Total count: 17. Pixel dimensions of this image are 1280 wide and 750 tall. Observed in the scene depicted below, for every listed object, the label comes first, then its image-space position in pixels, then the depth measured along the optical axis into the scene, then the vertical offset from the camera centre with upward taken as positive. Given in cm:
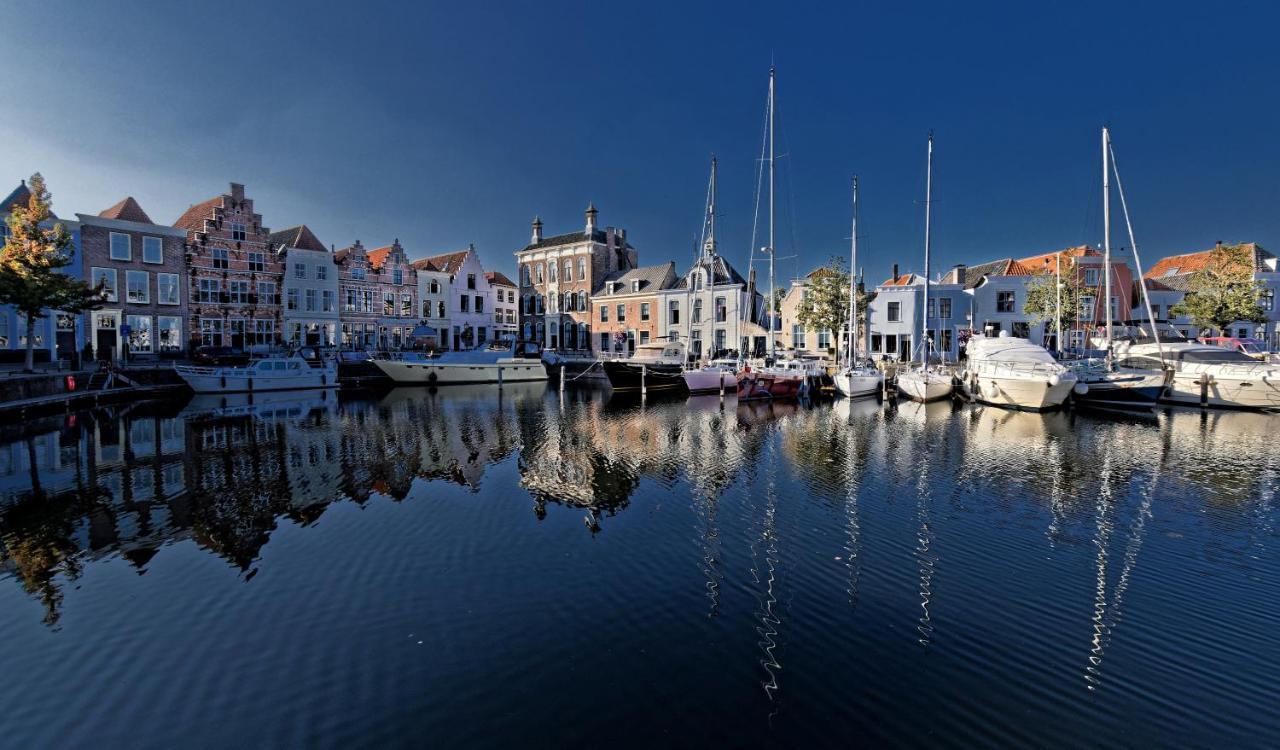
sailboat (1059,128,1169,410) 2933 -101
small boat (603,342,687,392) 4059 -74
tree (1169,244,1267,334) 4203 +487
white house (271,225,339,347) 5281 +661
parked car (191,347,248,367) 4081 +44
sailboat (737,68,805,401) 3525 -128
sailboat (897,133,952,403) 3409 -119
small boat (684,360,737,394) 3828 -114
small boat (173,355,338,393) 3603 -85
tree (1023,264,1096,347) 4560 +476
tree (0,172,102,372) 2950 +477
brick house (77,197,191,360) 4172 +605
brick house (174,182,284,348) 4747 +726
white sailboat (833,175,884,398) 3556 -98
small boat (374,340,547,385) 4647 -42
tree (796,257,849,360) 4903 +510
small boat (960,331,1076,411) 2962 -81
